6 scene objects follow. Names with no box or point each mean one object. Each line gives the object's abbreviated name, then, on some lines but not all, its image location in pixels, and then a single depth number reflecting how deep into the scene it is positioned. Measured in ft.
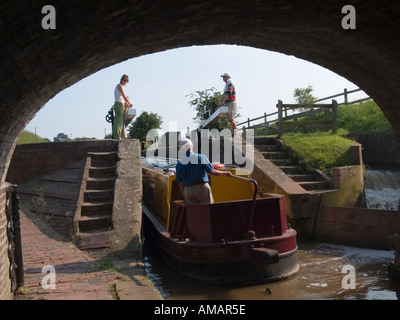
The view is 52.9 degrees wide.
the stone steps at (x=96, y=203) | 22.57
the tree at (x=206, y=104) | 53.78
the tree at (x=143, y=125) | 80.38
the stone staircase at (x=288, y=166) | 34.32
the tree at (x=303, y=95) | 82.47
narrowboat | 20.56
